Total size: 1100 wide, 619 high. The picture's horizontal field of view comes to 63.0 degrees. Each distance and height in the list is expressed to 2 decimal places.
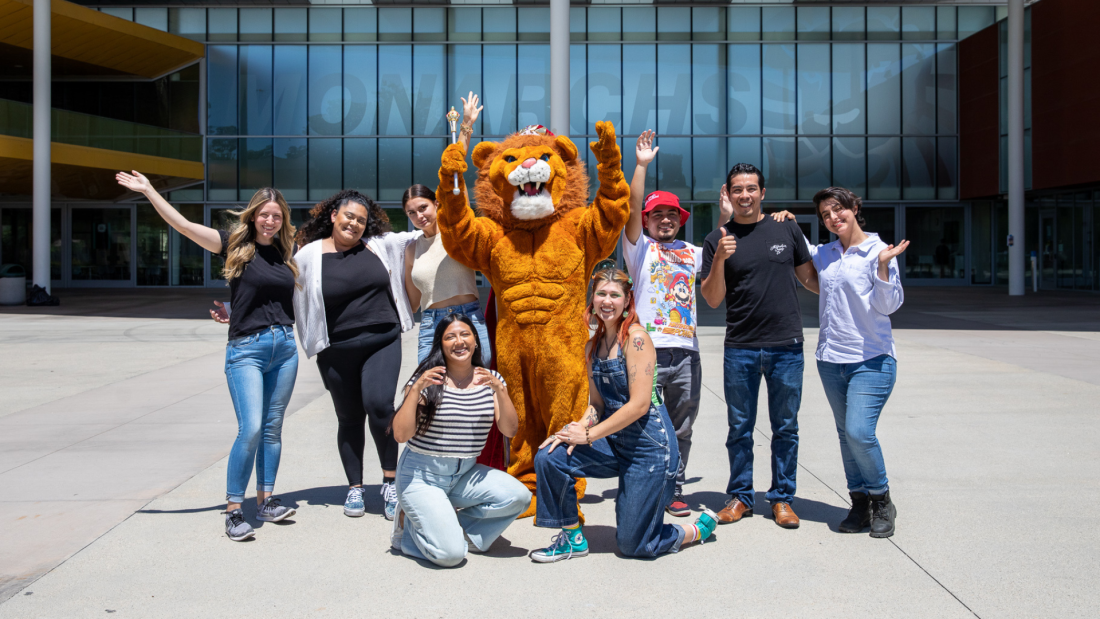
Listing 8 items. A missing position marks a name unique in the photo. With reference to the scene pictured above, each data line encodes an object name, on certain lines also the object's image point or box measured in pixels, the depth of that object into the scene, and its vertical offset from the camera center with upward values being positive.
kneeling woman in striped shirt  3.98 -0.62
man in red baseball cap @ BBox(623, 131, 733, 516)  4.69 +0.06
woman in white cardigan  4.66 -0.12
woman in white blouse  4.15 -0.19
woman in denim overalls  3.90 -0.64
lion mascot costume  4.59 +0.26
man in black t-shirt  4.43 -0.14
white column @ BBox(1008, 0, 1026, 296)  21.94 +3.98
